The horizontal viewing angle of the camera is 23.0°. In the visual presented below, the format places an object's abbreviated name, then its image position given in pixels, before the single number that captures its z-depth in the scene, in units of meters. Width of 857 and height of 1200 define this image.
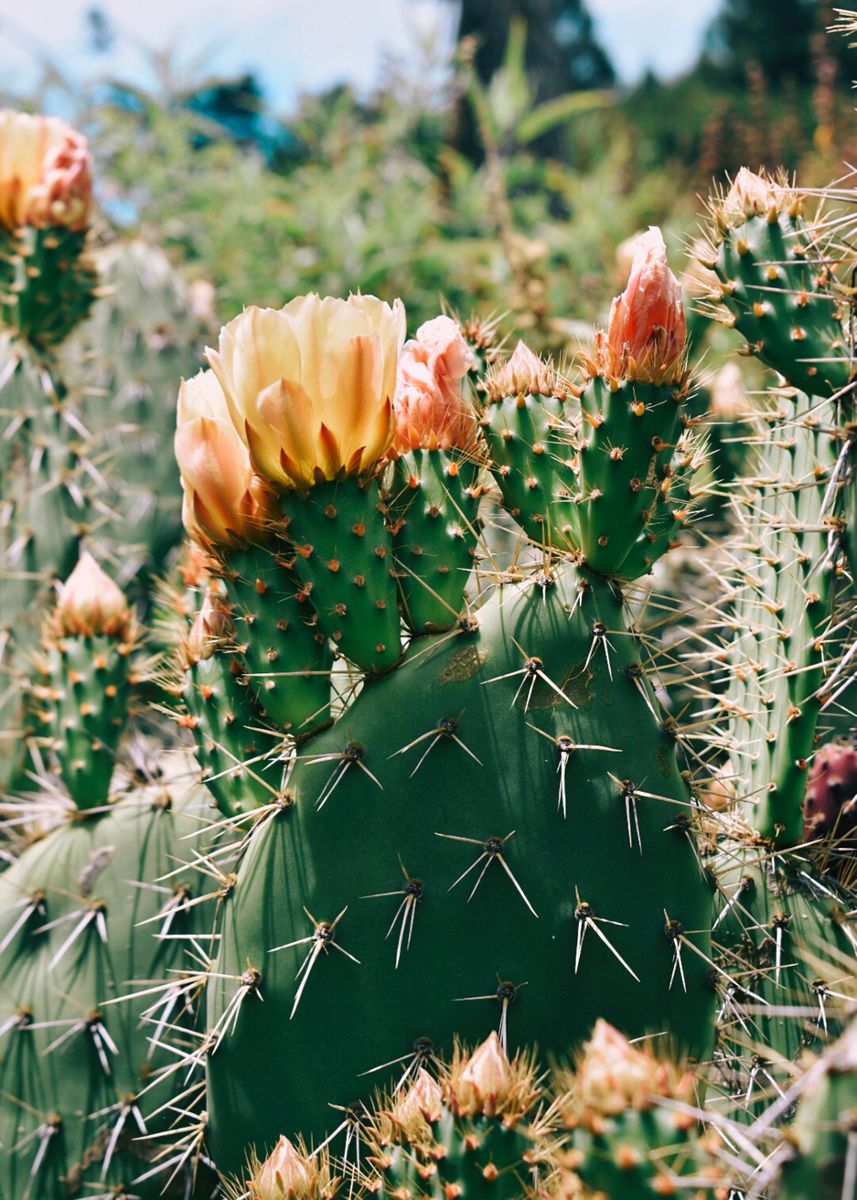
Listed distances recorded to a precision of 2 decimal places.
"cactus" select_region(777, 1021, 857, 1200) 0.54
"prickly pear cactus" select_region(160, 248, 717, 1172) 0.69
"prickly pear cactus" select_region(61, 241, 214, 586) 1.14
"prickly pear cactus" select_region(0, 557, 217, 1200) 0.79
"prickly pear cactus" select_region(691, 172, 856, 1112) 0.73
